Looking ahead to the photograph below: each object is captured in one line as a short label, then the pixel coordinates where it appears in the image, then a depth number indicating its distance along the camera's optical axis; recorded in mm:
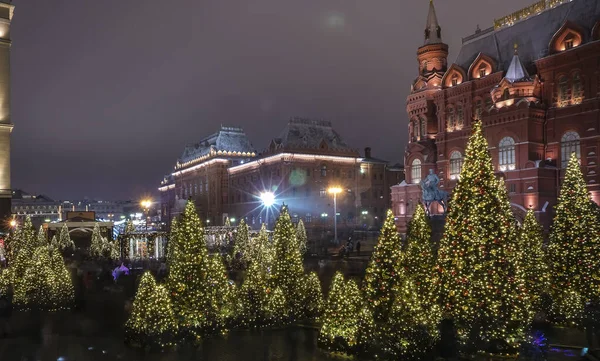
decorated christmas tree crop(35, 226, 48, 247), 25000
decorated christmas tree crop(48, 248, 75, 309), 20234
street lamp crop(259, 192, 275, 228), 67625
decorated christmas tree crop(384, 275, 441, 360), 12500
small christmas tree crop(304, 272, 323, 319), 17391
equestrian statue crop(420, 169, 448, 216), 39938
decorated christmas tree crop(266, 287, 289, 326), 16625
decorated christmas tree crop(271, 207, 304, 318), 17250
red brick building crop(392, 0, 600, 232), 37500
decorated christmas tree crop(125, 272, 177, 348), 14156
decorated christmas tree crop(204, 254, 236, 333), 15633
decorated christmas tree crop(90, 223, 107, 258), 36866
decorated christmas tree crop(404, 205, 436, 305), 14762
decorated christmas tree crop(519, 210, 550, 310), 16361
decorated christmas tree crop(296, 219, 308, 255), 34391
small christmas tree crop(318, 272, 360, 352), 13320
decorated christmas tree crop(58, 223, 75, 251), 40778
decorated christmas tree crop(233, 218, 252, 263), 29908
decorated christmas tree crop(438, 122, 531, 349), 12969
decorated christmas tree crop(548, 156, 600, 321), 15750
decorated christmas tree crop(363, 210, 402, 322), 14125
